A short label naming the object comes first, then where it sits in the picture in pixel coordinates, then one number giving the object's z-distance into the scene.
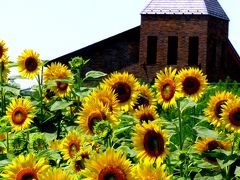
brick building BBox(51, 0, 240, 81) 36.28
